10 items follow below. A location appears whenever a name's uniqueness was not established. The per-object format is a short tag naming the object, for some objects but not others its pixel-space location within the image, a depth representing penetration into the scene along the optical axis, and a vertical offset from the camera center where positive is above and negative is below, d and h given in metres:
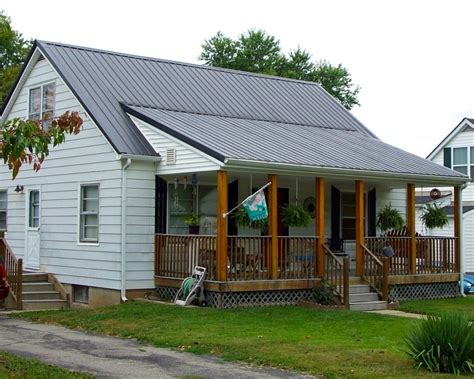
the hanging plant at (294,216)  18.30 +0.62
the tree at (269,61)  49.47 +11.43
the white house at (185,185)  17.61 +1.48
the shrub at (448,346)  10.38 -1.34
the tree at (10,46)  45.72 +11.57
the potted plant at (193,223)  18.52 +0.47
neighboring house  33.12 +3.46
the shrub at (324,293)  18.08 -1.14
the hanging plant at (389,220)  21.95 +0.65
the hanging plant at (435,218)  21.67 +0.70
